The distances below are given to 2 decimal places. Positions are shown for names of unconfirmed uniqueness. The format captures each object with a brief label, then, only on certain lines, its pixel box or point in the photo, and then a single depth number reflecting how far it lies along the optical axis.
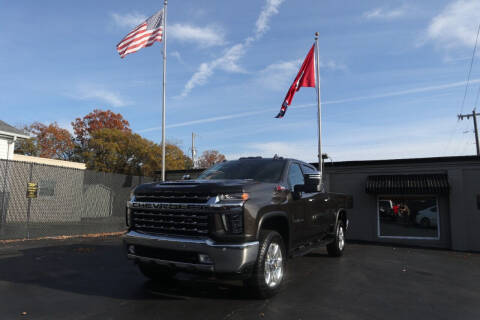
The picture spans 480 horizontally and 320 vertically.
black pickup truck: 4.00
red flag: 14.44
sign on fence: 10.40
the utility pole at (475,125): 30.90
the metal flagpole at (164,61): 15.15
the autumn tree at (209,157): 64.14
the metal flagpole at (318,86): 14.37
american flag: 13.62
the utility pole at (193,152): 48.77
